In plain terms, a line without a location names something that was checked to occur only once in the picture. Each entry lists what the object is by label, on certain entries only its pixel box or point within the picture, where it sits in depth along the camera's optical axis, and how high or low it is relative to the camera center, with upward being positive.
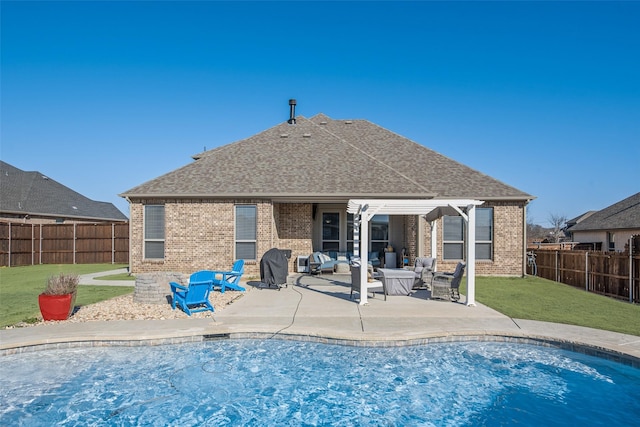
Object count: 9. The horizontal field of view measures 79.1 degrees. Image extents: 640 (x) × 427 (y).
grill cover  11.60 -1.31
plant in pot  7.70 -1.47
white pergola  9.64 +0.38
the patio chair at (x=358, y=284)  9.88 -1.54
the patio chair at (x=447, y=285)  10.17 -1.58
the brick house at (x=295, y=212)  14.77 +0.50
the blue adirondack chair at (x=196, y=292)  8.45 -1.50
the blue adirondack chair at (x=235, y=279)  11.16 -1.64
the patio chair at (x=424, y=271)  11.62 -1.39
